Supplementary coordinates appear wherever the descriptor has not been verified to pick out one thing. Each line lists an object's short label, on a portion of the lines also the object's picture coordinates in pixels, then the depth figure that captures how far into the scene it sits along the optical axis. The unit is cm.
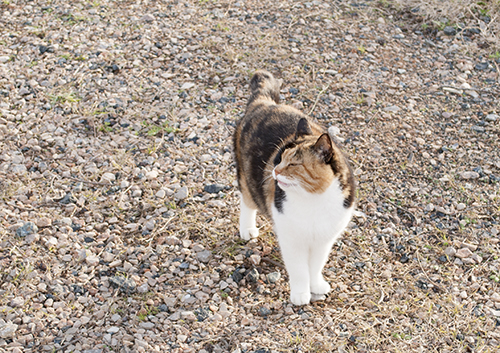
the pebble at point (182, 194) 479
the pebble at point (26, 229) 423
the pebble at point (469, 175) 507
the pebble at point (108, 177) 491
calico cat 336
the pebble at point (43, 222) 436
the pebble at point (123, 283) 390
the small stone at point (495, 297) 392
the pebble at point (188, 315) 369
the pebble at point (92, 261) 411
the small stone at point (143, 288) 390
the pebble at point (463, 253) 432
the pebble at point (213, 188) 490
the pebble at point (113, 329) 355
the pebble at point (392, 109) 586
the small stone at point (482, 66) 651
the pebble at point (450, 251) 435
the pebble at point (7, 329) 344
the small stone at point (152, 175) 497
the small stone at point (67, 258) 410
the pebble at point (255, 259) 427
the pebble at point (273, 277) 411
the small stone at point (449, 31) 703
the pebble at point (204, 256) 426
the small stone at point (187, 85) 604
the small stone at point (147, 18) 697
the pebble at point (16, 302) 367
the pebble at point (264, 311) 380
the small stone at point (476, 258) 426
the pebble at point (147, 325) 360
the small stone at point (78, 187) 478
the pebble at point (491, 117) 573
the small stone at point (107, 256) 417
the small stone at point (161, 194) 479
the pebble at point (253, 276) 405
